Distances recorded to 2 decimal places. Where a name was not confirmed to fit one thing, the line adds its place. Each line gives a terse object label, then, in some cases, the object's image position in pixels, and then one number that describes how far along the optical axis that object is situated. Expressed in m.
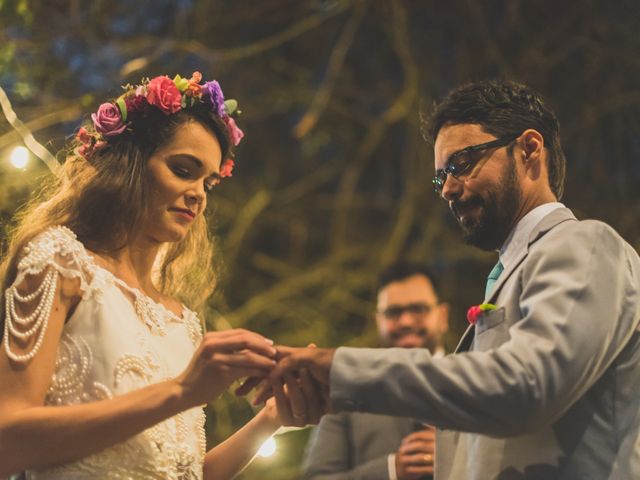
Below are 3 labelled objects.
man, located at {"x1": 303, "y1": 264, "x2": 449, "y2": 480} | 3.36
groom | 2.04
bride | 2.19
